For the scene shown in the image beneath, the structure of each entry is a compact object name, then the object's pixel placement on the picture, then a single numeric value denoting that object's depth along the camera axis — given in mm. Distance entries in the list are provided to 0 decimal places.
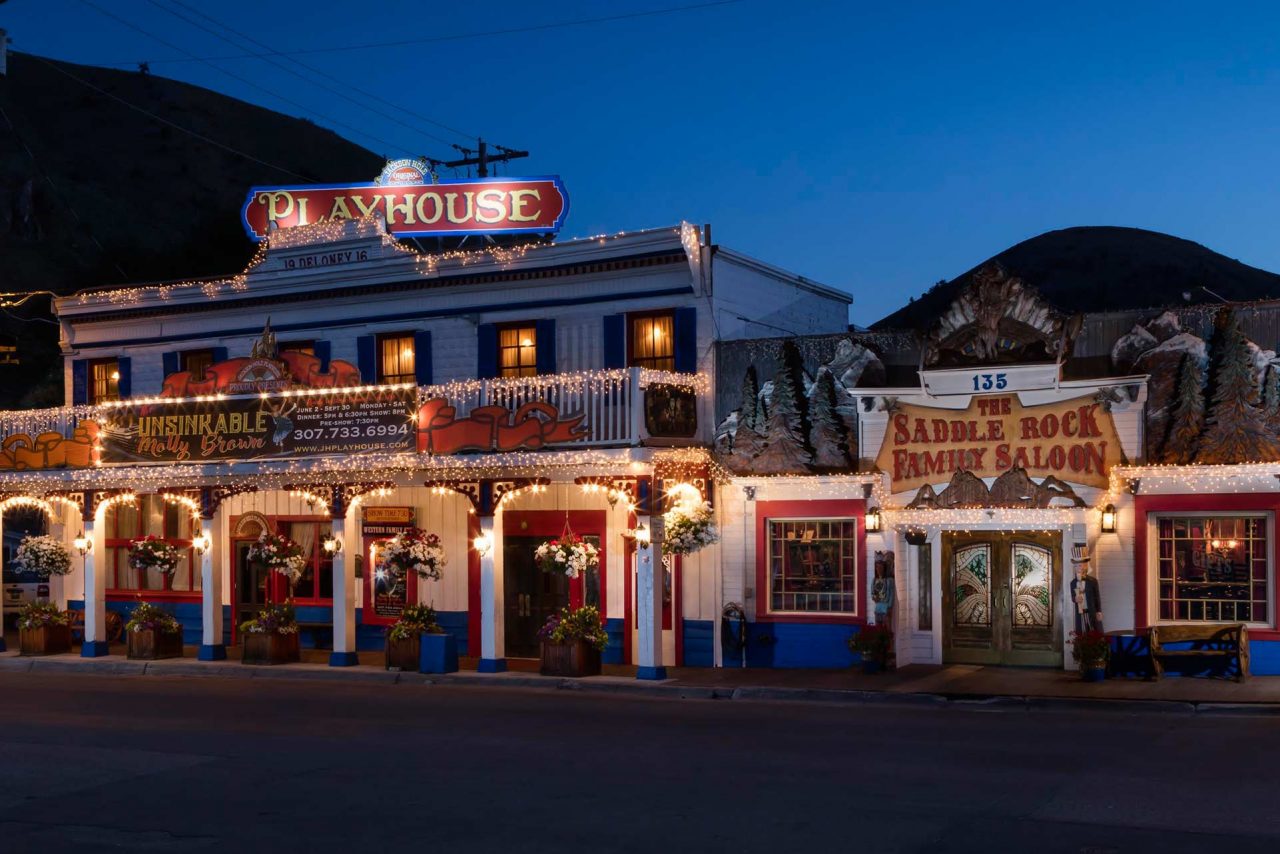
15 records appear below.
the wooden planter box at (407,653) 23183
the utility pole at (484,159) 36531
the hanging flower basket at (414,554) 23344
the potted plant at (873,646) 20688
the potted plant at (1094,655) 18766
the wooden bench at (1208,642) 18703
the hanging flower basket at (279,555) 25016
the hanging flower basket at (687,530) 21562
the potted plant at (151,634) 25703
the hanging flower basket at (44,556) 28016
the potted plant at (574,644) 21750
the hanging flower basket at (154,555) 26266
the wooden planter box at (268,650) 24562
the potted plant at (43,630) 27203
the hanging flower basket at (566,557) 21844
